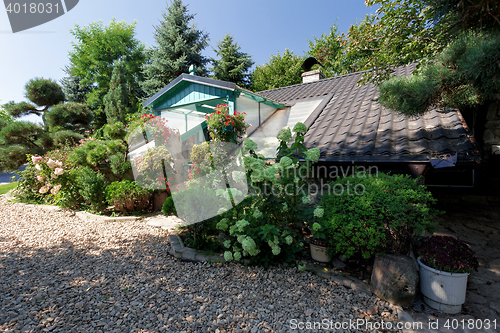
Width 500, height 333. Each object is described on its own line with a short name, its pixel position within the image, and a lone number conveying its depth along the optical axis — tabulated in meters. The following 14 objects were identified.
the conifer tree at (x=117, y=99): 14.98
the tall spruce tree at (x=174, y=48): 15.22
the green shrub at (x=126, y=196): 5.54
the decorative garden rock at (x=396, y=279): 2.36
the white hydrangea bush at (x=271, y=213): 2.97
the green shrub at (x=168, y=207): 4.55
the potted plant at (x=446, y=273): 2.31
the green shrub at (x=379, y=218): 2.61
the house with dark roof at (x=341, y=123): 3.52
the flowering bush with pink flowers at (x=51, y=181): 6.29
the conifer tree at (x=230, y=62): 17.31
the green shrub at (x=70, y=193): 6.27
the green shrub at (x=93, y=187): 5.64
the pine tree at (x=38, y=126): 8.74
